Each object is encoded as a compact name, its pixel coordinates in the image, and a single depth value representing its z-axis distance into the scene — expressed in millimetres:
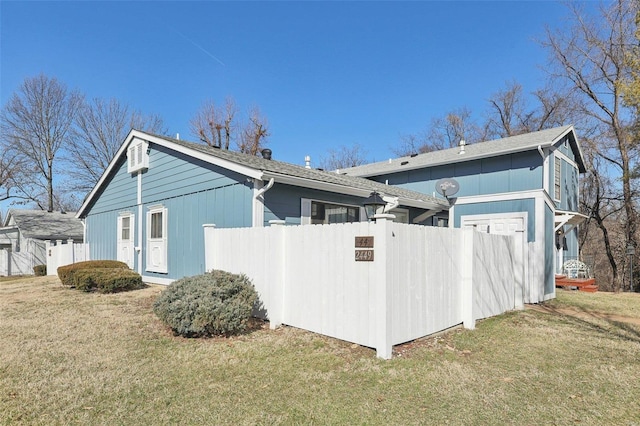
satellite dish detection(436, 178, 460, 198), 11602
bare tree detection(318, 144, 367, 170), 32084
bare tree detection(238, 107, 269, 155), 25891
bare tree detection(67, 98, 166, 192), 25703
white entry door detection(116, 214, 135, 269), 11484
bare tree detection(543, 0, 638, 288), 15820
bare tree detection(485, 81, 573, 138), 21984
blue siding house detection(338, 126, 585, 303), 8939
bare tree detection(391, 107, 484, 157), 27922
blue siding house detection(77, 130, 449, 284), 7766
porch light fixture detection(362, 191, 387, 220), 6832
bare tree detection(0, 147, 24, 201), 23994
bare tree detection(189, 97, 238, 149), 25938
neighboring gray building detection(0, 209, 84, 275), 20766
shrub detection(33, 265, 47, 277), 17359
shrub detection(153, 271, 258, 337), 4961
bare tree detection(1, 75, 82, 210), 23750
